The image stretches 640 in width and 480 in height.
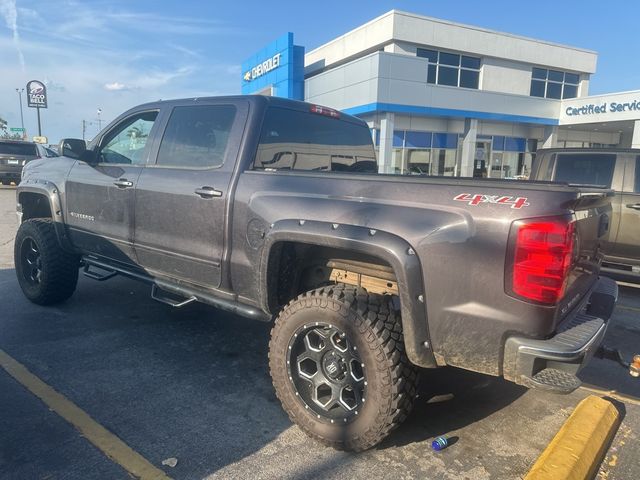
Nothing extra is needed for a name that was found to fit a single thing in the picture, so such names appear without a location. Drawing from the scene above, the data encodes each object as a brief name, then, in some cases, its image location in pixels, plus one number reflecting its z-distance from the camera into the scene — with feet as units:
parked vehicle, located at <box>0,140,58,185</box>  59.21
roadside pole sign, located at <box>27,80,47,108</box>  136.98
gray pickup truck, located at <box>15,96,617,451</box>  7.25
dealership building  73.41
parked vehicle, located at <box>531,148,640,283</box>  19.35
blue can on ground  9.05
